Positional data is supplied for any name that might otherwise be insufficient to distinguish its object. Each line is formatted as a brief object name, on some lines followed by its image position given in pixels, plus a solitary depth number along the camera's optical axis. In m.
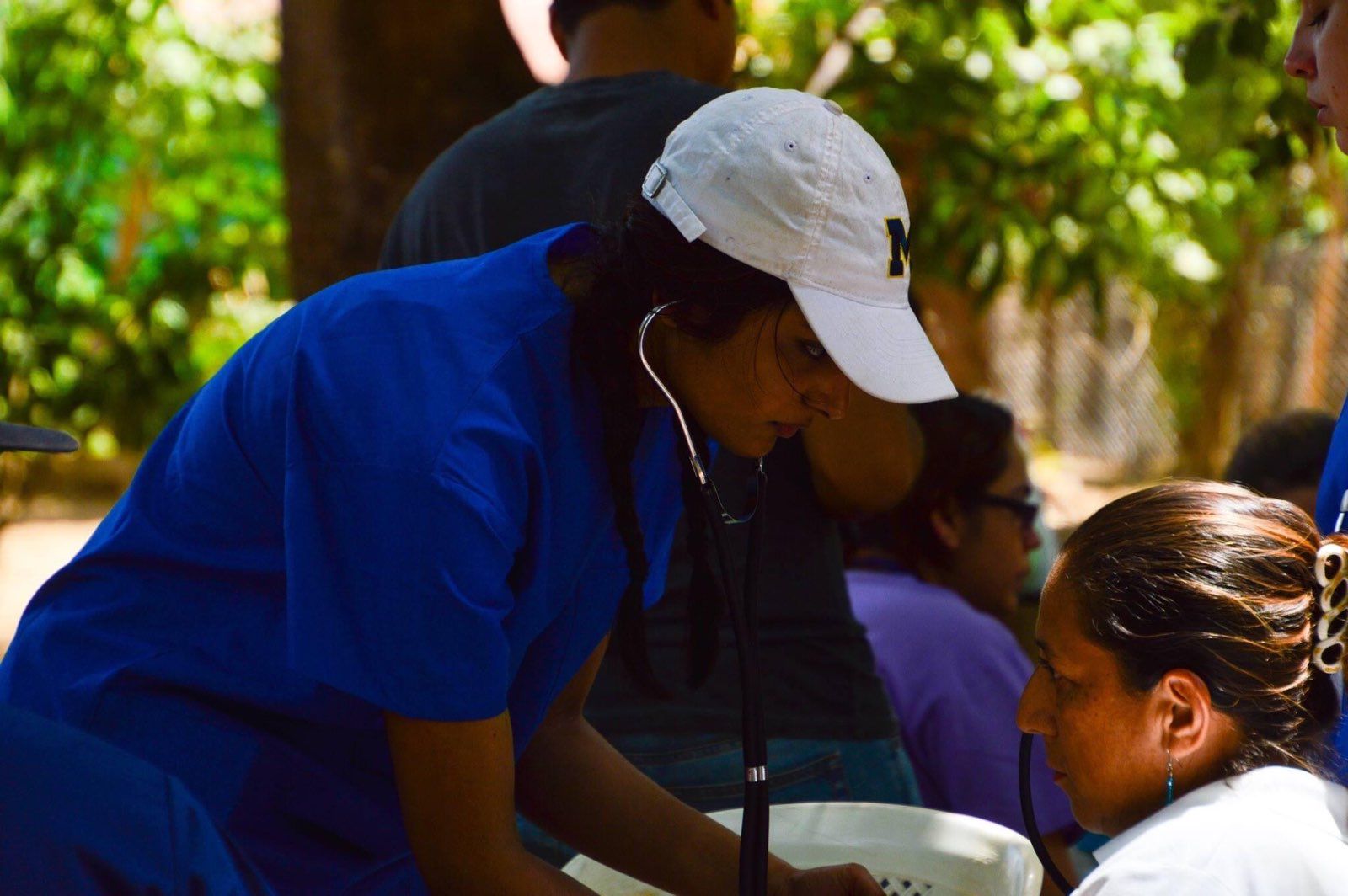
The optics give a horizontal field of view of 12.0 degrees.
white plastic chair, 4.56
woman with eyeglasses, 5.16
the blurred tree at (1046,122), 7.07
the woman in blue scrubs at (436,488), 4.23
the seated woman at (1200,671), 4.37
